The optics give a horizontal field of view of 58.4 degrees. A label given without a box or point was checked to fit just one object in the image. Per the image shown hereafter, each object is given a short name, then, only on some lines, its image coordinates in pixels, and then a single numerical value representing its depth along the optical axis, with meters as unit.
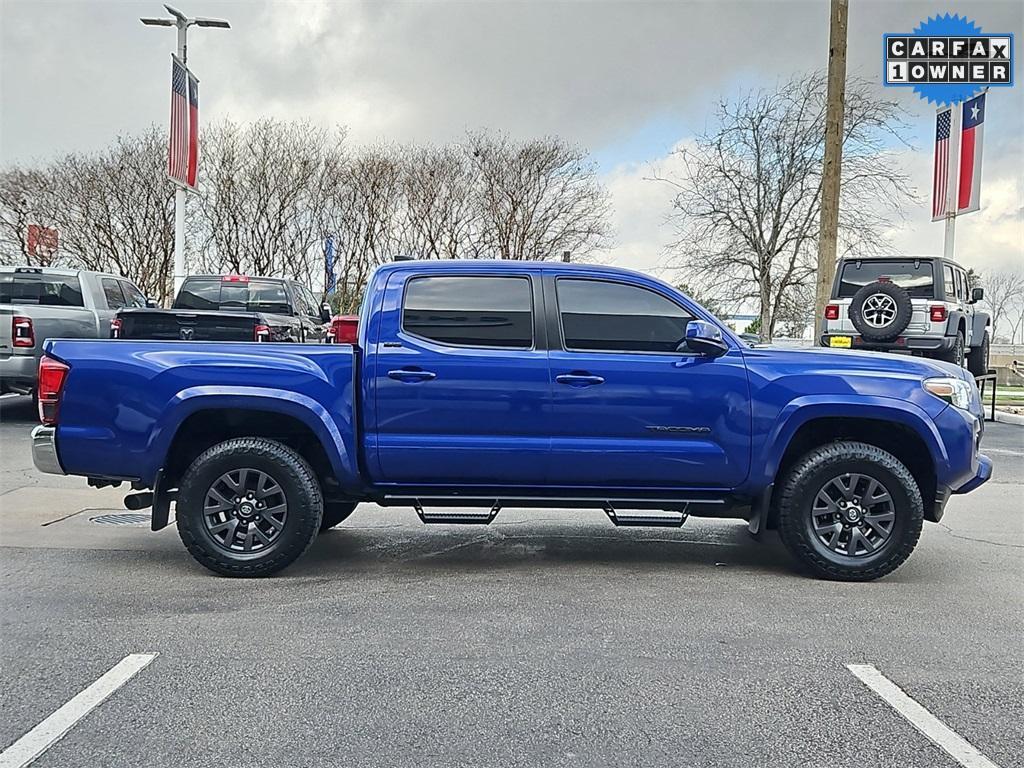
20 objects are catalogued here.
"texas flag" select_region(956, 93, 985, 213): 17.88
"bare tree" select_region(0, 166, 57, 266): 27.50
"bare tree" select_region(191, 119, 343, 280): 28.00
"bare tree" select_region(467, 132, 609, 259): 28.11
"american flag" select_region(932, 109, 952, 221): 18.59
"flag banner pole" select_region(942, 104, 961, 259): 18.30
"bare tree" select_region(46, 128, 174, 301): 27.78
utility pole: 15.59
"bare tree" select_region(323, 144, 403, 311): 28.16
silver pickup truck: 12.09
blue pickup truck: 5.49
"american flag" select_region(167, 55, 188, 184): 18.91
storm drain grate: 7.14
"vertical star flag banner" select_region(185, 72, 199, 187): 19.42
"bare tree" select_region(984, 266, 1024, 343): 50.06
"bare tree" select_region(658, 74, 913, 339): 28.44
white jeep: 13.42
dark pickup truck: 11.16
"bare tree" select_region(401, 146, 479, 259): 28.05
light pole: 19.53
